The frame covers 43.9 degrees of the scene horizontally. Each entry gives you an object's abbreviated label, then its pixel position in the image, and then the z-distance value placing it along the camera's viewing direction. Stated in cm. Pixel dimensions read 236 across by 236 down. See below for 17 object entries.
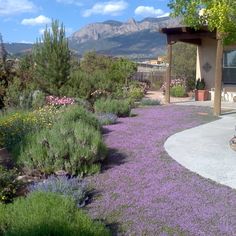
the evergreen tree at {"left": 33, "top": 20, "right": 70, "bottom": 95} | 1128
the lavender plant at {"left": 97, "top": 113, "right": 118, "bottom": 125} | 795
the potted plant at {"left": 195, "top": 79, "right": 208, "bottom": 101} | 1351
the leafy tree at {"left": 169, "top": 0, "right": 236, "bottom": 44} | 508
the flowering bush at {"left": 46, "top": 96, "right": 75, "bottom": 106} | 919
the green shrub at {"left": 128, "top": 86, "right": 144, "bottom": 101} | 1338
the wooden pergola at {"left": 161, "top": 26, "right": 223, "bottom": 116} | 1189
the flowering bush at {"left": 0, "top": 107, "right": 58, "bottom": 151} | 569
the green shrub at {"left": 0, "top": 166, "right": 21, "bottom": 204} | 377
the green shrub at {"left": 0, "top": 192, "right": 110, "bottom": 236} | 249
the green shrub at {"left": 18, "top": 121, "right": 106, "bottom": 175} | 462
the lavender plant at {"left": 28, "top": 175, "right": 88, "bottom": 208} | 380
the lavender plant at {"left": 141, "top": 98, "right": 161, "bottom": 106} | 1204
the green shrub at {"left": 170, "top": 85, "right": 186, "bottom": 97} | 1523
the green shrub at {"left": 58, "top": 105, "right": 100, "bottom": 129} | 645
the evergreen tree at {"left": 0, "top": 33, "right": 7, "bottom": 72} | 1127
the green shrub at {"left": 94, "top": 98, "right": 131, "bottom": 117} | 910
